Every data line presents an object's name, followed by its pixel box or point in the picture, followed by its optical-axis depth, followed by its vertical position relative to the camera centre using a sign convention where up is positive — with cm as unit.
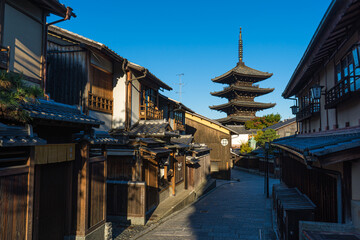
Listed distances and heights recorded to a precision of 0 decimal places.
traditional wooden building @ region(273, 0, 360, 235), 591 +77
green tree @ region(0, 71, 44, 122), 526 +96
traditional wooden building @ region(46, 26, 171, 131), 1287 +321
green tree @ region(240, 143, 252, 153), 4578 -196
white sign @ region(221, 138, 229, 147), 3444 -69
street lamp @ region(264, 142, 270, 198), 1954 -323
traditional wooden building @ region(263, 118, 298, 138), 4950 +168
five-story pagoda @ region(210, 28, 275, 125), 5544 +1006
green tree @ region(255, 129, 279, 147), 4341 +26
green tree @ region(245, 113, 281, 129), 5659 +366
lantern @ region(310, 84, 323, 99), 1011 +187
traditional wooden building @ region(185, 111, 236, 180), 3422 -10
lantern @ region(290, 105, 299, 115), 1830 +206
